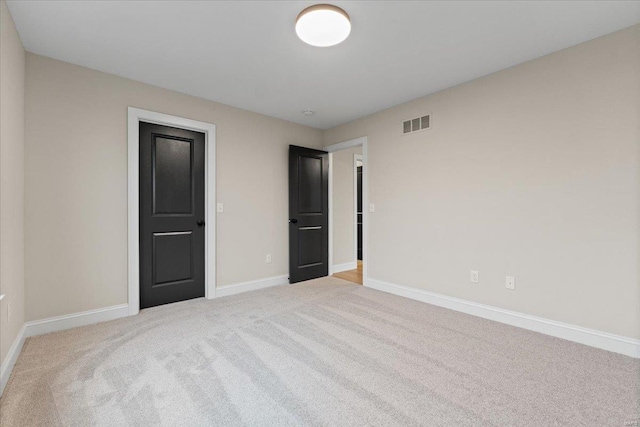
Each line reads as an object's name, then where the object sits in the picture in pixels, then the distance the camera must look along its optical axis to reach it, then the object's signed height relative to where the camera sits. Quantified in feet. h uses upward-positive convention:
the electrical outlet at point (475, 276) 9.53 -2.17
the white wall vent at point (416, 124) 10.96 +3.60
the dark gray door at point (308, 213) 13.93 +0.04
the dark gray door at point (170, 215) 10.08 -0.01
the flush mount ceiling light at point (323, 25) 6.20 +4.36
